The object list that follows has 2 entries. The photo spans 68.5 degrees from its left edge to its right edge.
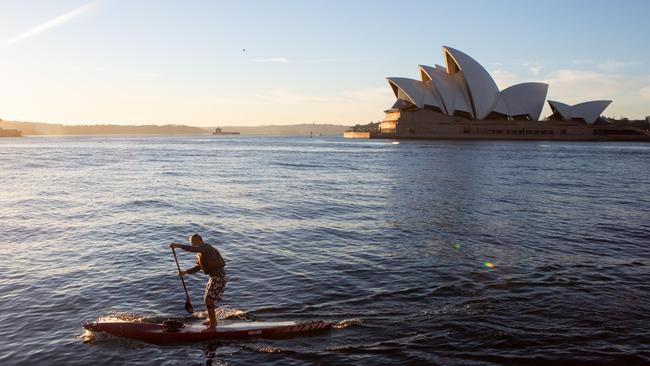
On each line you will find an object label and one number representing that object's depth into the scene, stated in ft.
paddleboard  32.37
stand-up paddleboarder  31.14
